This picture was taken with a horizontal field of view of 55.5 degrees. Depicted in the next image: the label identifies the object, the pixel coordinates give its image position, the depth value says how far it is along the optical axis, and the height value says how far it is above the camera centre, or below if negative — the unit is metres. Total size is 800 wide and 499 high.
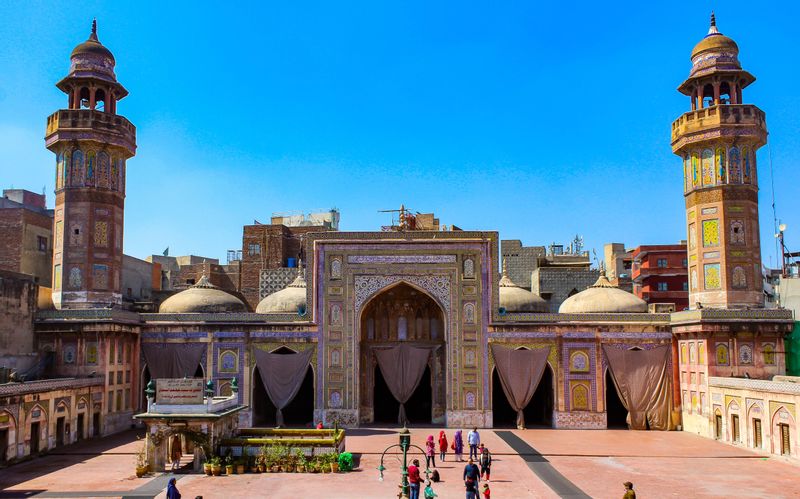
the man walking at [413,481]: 17.06 -3.53
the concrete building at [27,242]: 37.62 +4.28
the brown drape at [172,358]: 33.16 -1.40
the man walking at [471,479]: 16.73 -3.42
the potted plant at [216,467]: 21.94 -4.06
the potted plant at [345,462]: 22.36 -4.03
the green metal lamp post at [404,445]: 17.27 -2.84
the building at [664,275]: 58.47 +3.68
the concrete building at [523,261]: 50.50 +4.14
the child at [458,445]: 24.34 -3.86
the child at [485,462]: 20.25 -3.68
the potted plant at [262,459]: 22.59 -3.98
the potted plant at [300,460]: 22.45 -4.00
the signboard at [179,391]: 22.73 -1.95
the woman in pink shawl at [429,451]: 22.36 -3.77
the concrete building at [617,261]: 66.06 +5.47
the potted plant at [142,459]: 21.54 -3.85
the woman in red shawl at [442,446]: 24.34 -3.90
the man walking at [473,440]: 22.89 -3.50
